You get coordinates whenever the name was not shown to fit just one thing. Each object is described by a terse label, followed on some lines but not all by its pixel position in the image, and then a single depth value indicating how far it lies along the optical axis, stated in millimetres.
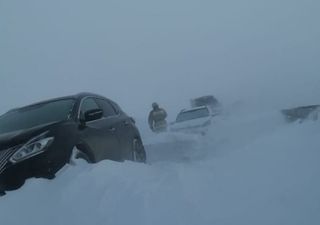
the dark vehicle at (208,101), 31980
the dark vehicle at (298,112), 15833
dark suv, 5395
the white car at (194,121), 15277
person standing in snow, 15565
